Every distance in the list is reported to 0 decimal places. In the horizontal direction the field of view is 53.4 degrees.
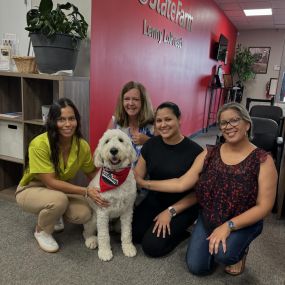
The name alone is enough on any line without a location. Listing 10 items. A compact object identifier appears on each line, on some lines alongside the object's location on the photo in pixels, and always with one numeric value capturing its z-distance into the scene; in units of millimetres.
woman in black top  1887
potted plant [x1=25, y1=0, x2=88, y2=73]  2184
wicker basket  2410
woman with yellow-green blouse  1852
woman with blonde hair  2283
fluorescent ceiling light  6442
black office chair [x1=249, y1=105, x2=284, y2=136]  3953
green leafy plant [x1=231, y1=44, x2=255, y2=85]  8344
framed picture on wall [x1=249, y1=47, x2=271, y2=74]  8578
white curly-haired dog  1707
